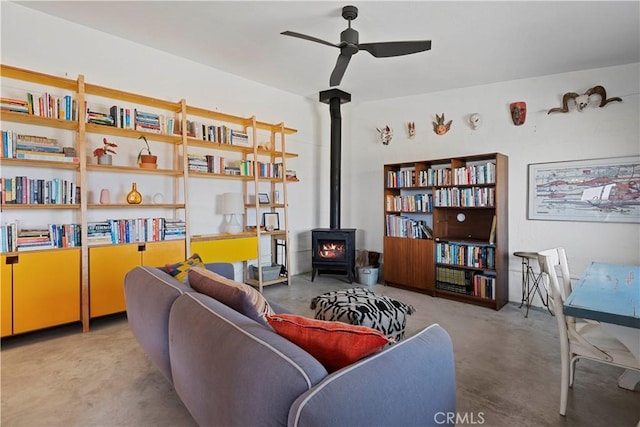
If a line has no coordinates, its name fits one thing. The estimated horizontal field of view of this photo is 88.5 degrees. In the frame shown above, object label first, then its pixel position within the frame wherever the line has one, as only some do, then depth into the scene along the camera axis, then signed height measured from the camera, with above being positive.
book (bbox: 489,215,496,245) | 3.76 -0.27
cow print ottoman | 2.29 -0.74
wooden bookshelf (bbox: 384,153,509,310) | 3.81 -0.23
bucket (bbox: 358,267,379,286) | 4.77 -0.95
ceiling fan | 2.70 +1.40
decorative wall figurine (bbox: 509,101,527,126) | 3.94 +1.18
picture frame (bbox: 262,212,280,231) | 4.57 -0.15
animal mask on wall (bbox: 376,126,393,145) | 5.08 +1.18
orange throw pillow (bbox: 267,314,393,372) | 1.08 -0.44
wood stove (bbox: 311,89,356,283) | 4.74 -0.36
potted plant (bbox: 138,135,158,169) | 3.37 +0.51
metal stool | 3.76 -0.85
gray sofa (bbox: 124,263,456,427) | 0.86 -0.50
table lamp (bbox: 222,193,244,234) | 4.04 +0.02
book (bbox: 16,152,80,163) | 2.70 +0.45
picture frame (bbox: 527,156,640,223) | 3.38 +0.22
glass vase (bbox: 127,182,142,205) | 3.31 +0.13
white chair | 1.69 -0.72
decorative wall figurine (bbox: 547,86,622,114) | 3.49 +1.22
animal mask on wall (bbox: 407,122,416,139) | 4.85 +1.20
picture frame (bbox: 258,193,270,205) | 4.58 +0.17
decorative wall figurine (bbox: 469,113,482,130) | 4.27 +1.17
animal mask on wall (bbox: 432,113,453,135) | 4.55 +1.17
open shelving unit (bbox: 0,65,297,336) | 2.69 +0.01
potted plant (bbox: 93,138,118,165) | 3.14 +0.54
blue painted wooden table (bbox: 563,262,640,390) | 1.37 -0.43
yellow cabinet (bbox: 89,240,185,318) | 2.99 -0.55
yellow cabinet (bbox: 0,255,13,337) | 2.56 -0.68
